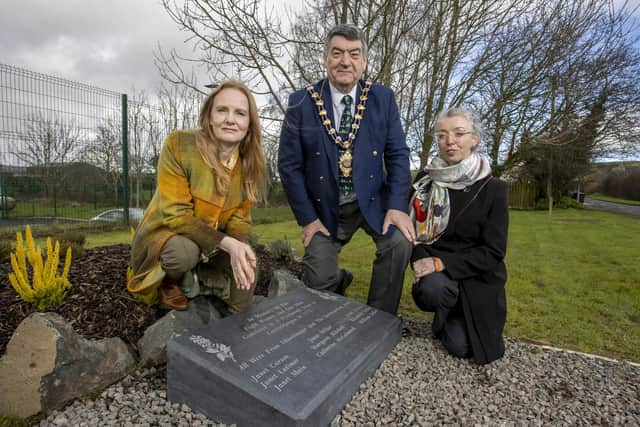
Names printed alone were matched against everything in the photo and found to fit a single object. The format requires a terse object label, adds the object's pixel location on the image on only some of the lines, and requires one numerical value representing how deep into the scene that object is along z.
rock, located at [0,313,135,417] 1.78
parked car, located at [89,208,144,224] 8.04
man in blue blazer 3.08
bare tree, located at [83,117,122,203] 7.88
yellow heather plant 2.24
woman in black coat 2.64
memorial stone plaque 1.73
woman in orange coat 2.39
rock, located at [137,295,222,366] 2.29
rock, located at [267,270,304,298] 3.35
